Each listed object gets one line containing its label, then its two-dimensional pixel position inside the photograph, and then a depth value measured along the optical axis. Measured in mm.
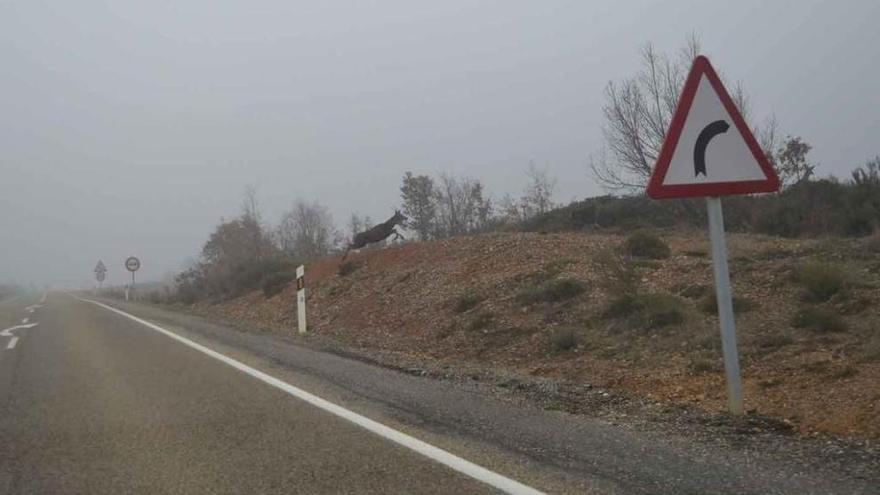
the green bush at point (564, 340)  10531
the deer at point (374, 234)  25375
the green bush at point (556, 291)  12836
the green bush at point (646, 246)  14664
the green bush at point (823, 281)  9492
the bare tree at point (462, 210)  42969
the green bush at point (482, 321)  12938
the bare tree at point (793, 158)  24000
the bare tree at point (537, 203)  39781
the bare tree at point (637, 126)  22406
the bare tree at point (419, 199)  46875
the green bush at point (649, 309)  10242
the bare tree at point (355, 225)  49275
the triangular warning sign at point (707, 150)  5379
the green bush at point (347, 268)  22688
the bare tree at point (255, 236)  41688
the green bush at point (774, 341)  8336
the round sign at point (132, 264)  43312
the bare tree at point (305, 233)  49188
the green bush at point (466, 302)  14469
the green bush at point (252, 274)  29359
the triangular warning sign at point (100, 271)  55647
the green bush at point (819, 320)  8352
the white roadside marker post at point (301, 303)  16203
